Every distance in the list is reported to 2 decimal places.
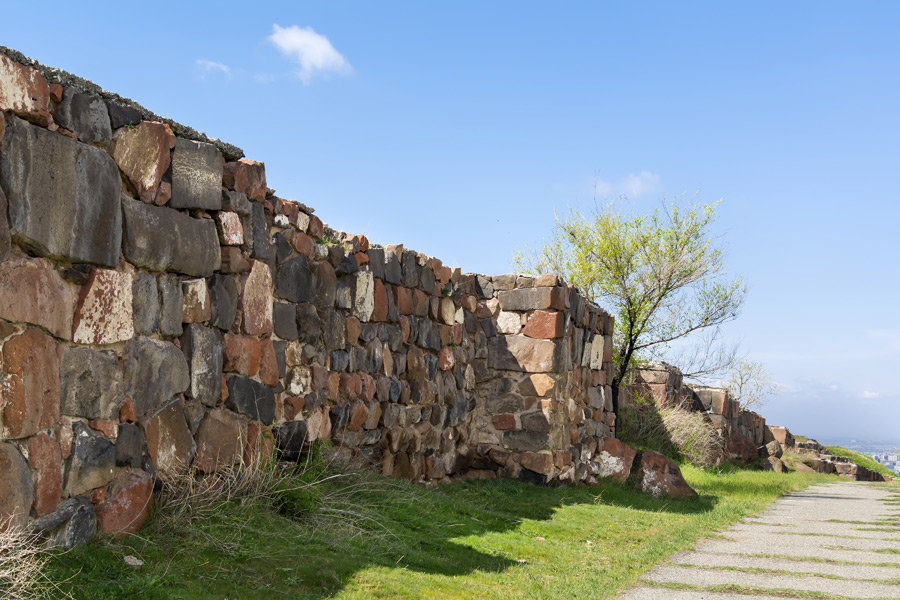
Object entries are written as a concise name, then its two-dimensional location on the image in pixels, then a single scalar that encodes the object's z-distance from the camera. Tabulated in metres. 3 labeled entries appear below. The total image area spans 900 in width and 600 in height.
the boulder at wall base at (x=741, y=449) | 18.20
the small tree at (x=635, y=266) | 15.55
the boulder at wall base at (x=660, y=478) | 10.04
